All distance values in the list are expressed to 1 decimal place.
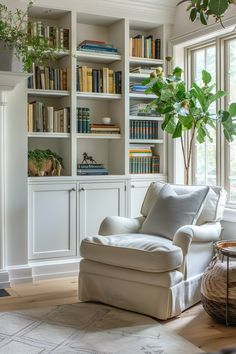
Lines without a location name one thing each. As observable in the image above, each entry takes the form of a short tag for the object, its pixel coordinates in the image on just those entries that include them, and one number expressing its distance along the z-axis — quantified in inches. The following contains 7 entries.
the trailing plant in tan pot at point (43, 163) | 173.3
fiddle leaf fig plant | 163.5
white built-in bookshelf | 178.2
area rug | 108.9
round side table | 124.1
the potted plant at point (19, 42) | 155.9
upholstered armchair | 128.3
